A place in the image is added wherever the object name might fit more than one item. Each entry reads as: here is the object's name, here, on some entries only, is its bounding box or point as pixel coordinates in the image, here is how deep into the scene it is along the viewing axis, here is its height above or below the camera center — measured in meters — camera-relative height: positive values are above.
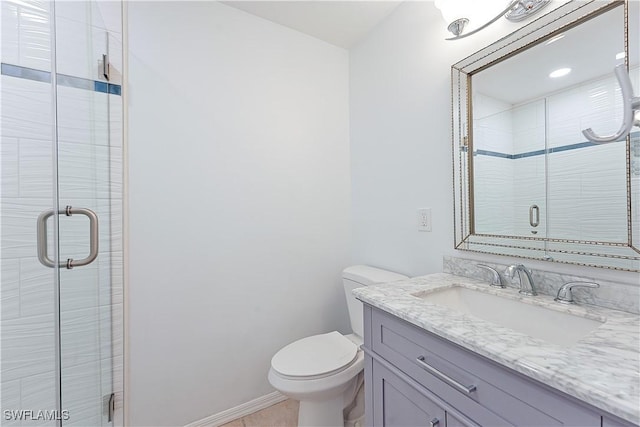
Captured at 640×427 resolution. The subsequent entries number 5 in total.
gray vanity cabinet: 0.52 -0.42
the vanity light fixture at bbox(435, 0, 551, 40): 0.98 +0.81
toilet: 1.21 -0.72
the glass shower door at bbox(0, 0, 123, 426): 0.96 +0.00
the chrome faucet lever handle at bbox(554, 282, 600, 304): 0.82 -0.25
